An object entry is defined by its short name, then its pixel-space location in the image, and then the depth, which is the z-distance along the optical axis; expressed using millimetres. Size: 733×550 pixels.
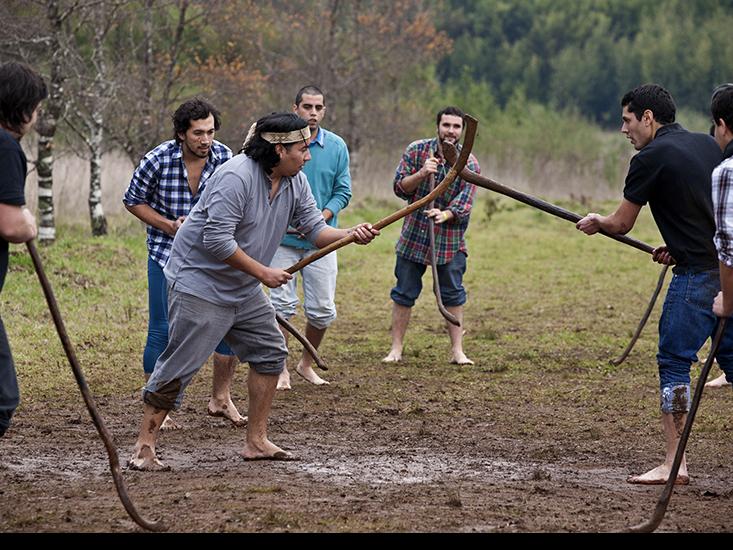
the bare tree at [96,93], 24695
